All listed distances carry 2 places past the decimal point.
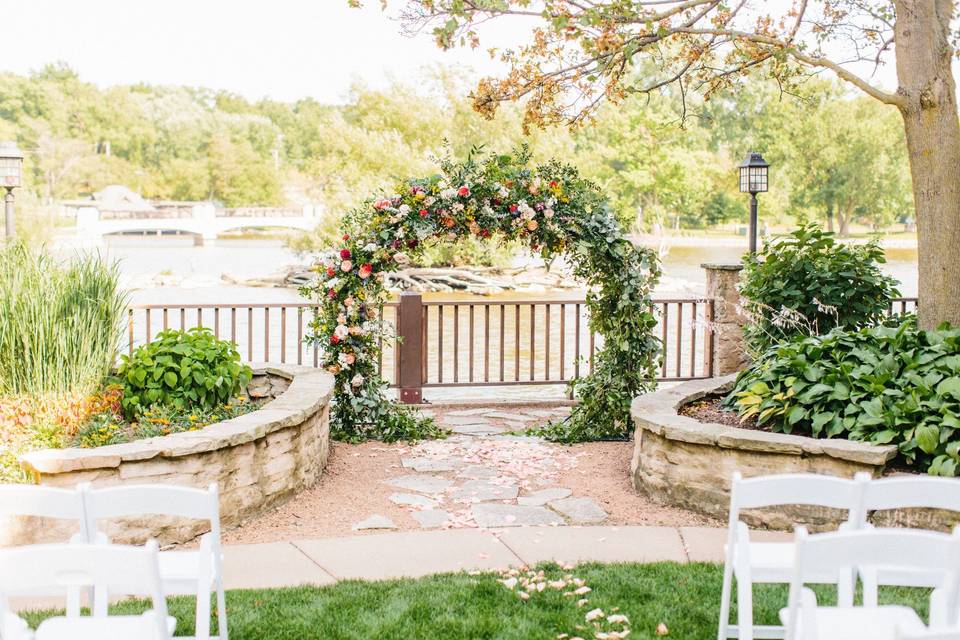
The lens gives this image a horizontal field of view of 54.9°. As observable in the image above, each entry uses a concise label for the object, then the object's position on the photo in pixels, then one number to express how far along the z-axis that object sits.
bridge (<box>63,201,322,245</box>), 41.53
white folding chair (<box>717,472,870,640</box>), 2.99
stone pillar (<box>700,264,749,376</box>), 8.93
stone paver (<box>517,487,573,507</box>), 5.75
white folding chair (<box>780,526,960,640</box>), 2.32
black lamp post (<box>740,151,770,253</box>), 11.36
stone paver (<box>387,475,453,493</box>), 6.05
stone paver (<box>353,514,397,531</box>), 5.23
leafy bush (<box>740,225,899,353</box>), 7.37
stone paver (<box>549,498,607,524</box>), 5.43
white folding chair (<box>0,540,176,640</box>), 2.21
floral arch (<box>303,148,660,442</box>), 7.27
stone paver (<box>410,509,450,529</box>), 5.30
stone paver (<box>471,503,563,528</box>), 5.34
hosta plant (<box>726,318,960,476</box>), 4.95
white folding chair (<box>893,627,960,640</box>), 1.97
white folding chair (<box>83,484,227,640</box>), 2.85
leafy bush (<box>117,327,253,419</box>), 5.84
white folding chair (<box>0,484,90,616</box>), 2.78
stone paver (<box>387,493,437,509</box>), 5.68
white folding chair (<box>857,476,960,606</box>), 2.92
